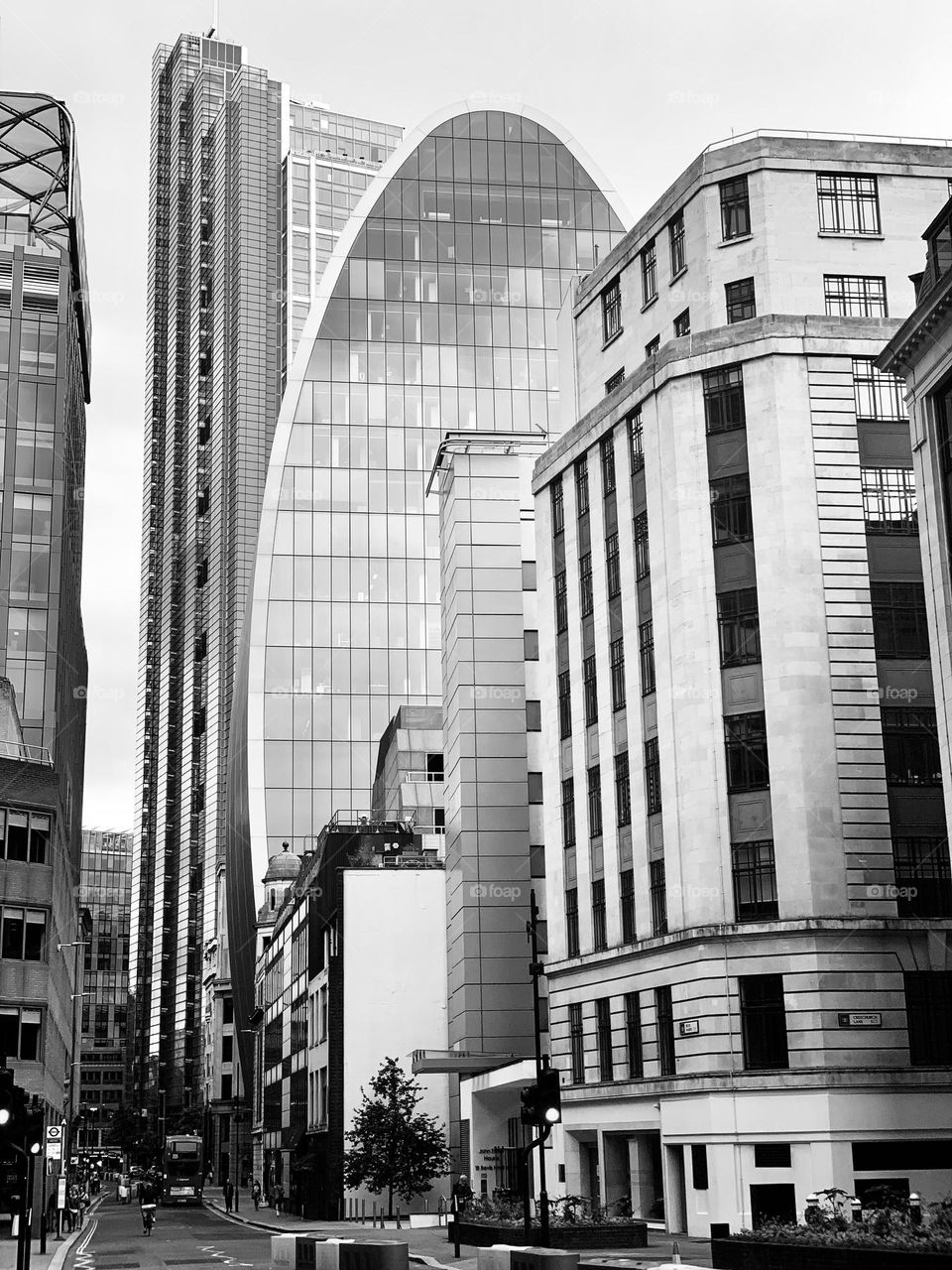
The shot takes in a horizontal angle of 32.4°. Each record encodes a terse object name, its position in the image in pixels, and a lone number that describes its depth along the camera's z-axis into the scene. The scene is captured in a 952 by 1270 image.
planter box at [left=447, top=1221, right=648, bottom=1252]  41.03
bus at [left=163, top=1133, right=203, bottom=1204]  111.12
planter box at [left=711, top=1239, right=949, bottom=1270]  25.08
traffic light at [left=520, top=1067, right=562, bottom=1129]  34.00
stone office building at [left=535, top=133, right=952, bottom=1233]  48.34
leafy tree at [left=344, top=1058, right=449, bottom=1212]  73.75
